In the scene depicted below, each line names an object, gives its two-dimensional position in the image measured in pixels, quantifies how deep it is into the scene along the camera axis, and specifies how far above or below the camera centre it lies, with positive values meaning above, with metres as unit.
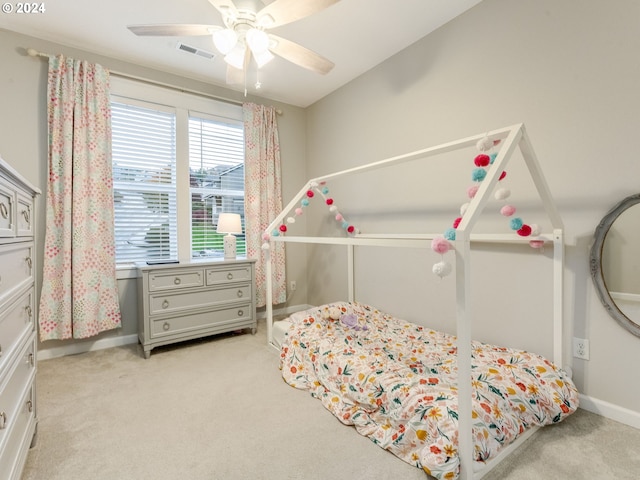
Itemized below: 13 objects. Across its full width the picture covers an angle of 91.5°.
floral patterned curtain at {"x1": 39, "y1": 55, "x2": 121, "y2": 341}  2.38 +0.24
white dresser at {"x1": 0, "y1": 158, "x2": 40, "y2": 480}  1.01 -0.33
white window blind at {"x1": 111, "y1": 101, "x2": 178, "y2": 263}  2.78 +0.50
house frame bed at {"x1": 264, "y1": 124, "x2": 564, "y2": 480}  1.14 -0.05
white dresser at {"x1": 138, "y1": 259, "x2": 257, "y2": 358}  2.49 -0.56
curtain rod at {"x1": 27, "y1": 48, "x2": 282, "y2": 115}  2.33 +1.40
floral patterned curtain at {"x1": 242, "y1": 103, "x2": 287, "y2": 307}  3.34 +0.50
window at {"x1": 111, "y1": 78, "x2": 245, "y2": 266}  2.79 +0.64
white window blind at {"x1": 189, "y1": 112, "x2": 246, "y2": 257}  3.18 +0.61
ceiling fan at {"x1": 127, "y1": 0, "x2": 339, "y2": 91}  1.48 +1.07
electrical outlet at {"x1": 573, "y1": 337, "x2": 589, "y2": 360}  1.68 -0.64
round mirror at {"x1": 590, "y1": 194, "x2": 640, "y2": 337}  1.52 -0.16
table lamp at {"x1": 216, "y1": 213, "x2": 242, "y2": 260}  2.90 +0.05
